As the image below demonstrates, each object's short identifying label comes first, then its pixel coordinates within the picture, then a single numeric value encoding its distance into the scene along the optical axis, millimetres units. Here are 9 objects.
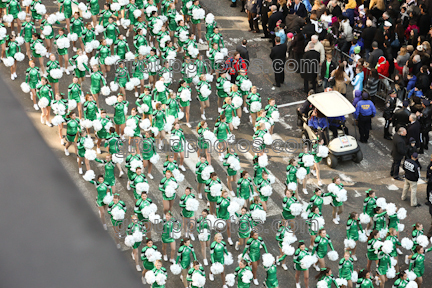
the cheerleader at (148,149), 17406
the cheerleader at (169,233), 14414
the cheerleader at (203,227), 14320
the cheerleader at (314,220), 14845
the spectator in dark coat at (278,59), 21375
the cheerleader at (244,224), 14648
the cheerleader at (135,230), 14180
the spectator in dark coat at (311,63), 20938
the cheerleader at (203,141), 17603
